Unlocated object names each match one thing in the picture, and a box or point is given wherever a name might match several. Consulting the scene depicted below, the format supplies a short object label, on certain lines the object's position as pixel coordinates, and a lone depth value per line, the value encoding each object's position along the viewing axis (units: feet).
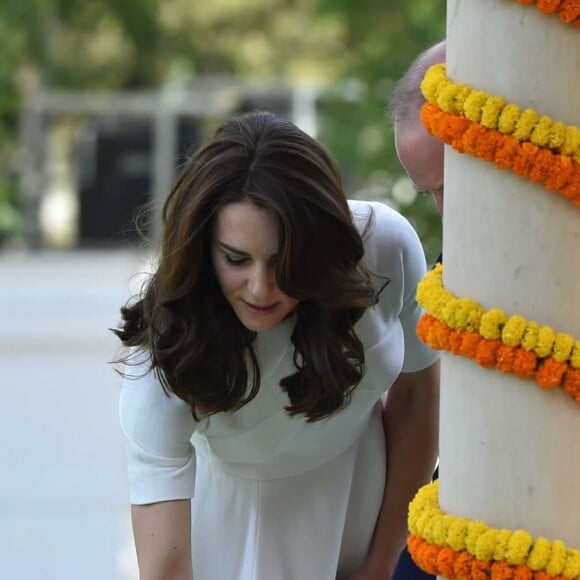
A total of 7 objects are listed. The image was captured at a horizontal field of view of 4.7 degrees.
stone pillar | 25.98
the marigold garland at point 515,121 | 25.93
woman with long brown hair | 27.50
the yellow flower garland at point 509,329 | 25.96
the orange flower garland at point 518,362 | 25.97
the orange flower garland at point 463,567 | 26.04
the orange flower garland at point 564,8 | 25.90
